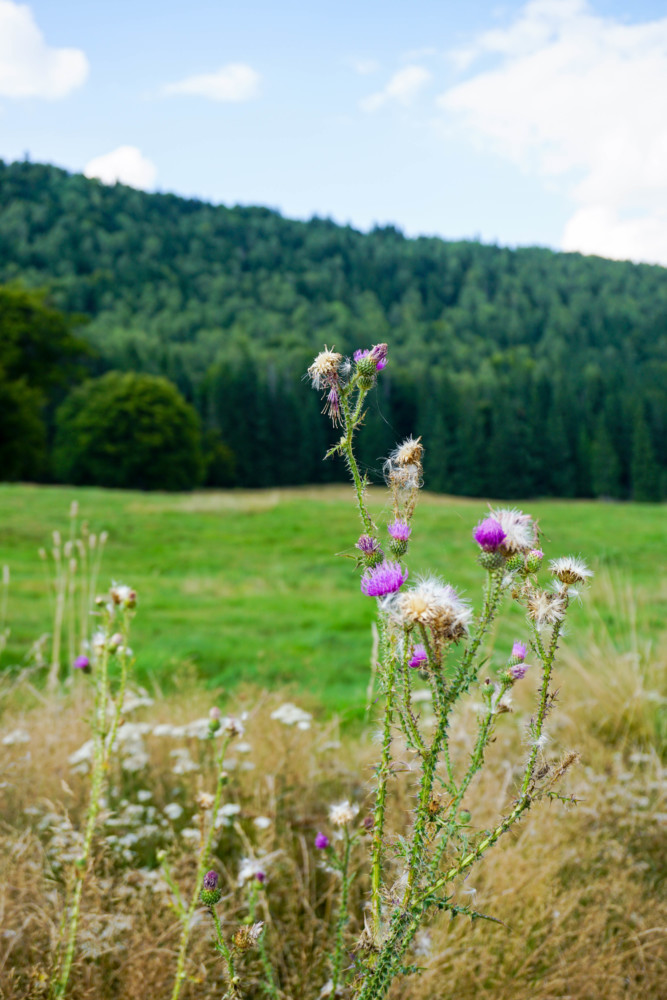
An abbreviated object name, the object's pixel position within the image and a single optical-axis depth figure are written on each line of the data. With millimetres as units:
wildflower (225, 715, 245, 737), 1813
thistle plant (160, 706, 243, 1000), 1261
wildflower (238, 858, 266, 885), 1780
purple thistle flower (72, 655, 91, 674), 2256
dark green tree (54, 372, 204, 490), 49094
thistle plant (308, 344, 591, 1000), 1103
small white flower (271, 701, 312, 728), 3344
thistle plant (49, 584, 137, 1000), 1761
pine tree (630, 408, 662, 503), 57469
